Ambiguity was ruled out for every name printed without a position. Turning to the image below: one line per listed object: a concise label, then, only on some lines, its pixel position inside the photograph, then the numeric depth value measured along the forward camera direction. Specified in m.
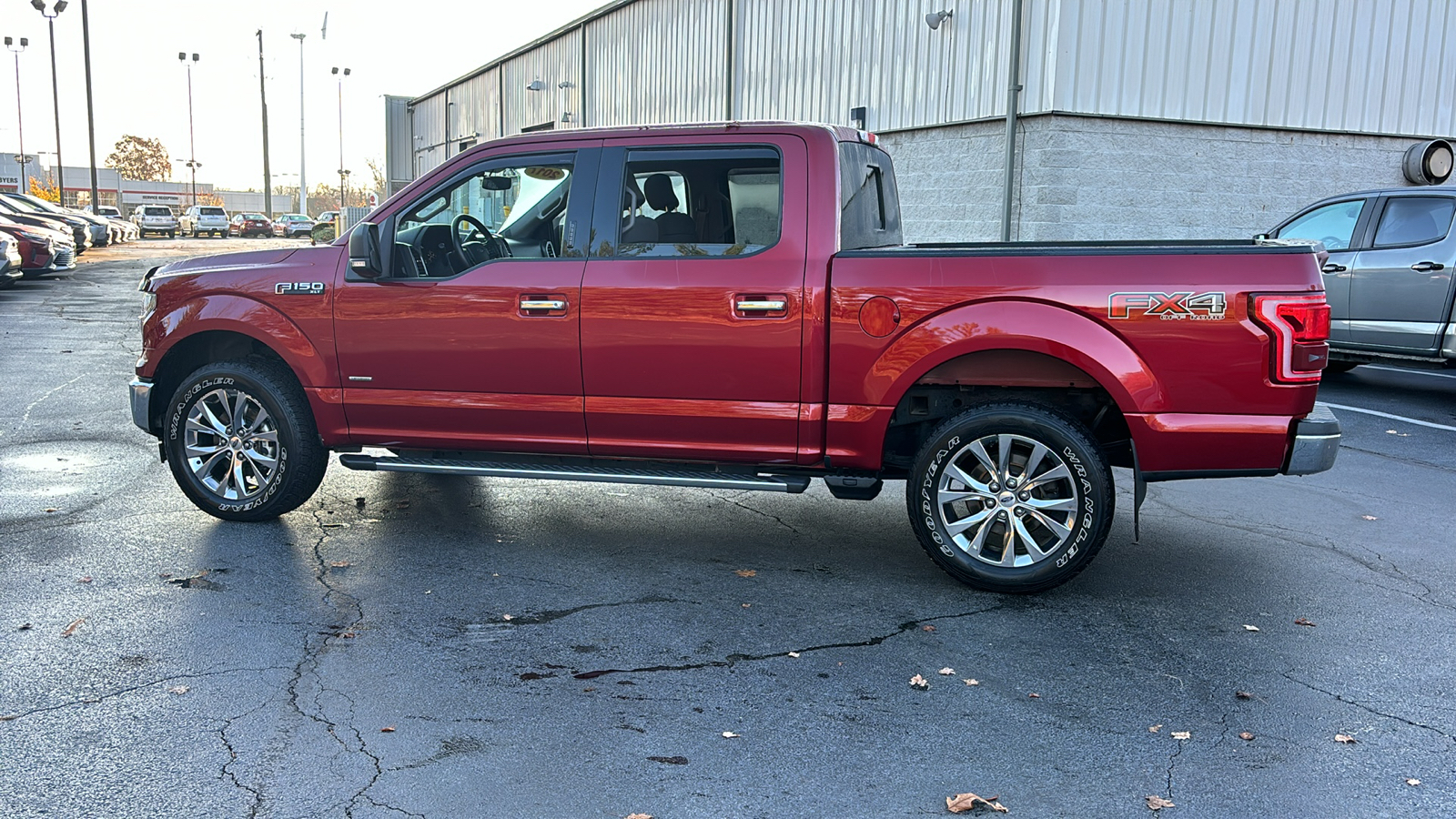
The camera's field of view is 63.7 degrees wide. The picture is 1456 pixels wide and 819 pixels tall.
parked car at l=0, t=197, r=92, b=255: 25.67
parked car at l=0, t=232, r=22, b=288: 19.58
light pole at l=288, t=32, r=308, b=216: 57.55
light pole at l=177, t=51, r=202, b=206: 85.81
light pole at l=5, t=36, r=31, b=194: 69.25
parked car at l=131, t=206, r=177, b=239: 55.81
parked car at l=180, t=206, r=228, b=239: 60.16
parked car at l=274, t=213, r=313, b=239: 55.29
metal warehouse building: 14.27
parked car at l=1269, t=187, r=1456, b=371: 10.52
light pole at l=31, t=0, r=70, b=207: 48.38
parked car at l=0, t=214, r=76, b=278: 21.98
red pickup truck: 4.89
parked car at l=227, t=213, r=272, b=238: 62.75
